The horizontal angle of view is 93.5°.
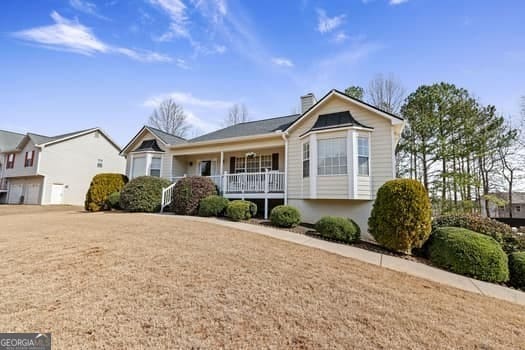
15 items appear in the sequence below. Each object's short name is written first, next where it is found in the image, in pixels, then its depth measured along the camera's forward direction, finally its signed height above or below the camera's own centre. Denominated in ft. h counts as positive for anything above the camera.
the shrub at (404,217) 24.56 -1.62
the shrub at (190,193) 40.34 +0.31
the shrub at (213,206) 38.01 -1.59
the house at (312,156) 34.78 +6.98
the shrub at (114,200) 47.14 -1.42
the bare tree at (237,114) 103.38 +34.43
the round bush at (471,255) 20.86 -4.67
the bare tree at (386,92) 75.00 +33.33
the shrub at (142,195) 43.06 -0.29
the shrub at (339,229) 27.63 -3.44
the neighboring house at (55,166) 77.25 +8.70
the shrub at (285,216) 32.22 -2.53
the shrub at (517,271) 20.83 -5.74
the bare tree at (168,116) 112.27 +35.59
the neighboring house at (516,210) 98.79 -2.79
